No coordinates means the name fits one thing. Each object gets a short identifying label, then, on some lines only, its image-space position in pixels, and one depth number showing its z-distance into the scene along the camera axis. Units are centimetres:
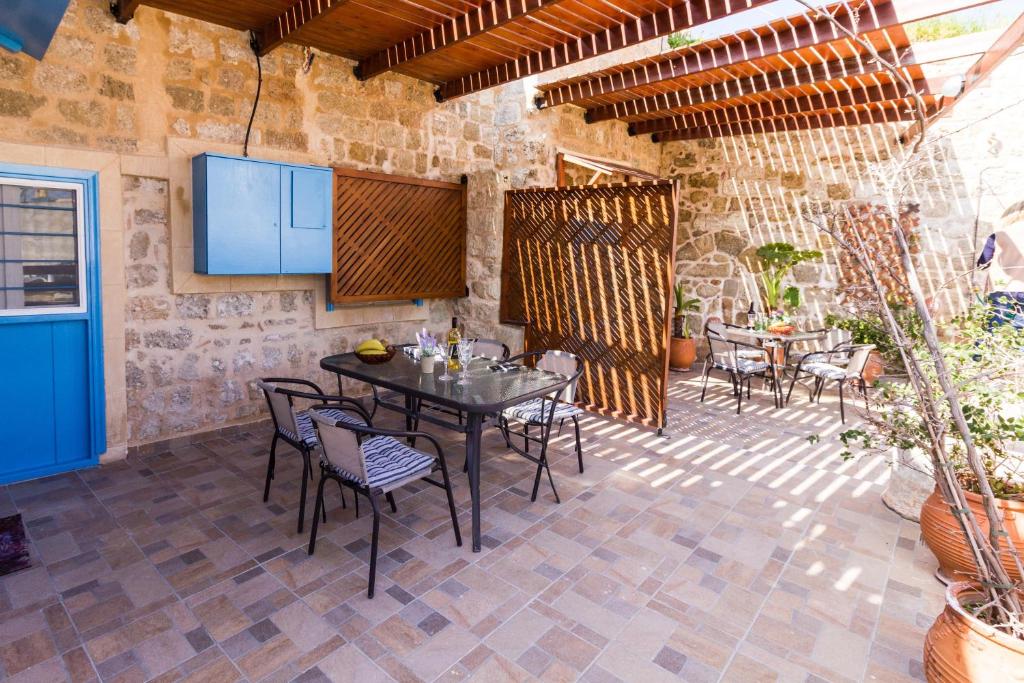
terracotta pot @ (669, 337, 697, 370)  771
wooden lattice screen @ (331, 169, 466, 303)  525
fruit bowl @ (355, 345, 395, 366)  394
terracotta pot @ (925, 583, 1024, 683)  180
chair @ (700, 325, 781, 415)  589
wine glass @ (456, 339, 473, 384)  353
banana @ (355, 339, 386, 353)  400
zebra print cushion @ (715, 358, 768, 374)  588
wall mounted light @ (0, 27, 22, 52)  333
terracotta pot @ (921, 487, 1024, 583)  254
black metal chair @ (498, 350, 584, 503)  368
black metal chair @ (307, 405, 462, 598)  261
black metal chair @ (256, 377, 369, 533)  315
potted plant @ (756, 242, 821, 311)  712
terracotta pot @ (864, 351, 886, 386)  697
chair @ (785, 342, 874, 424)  541
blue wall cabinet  419
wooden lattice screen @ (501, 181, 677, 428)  507
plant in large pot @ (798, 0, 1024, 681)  179
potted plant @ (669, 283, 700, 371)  772
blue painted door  365
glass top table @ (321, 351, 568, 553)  304
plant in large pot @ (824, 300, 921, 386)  642
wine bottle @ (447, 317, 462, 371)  405
